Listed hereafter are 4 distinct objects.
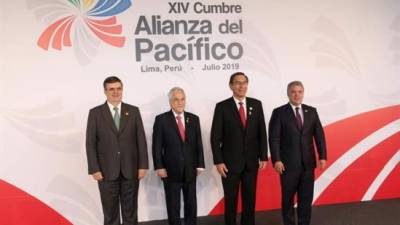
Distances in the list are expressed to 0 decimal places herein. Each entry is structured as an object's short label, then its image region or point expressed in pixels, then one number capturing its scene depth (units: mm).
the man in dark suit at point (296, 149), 3986
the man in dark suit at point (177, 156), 4035
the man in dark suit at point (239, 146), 4027
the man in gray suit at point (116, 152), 3783
